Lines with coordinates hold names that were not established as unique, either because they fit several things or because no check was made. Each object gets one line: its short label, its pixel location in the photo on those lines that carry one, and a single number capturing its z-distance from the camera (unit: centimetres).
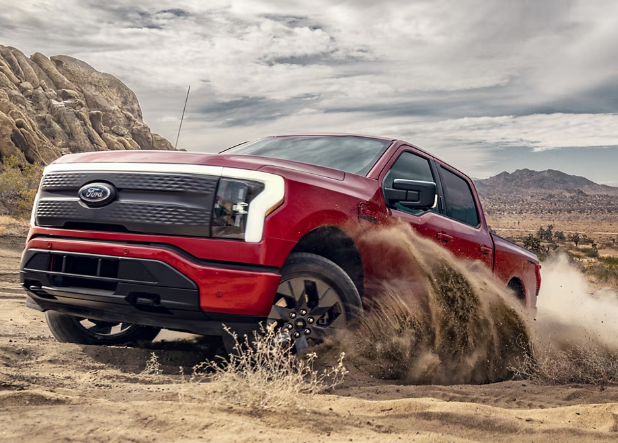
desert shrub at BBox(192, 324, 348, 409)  292
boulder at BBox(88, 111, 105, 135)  6650
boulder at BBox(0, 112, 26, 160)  4088
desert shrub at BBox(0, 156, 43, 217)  2876
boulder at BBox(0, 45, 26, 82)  6239
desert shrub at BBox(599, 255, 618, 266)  2641
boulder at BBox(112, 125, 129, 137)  7144
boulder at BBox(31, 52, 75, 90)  7031
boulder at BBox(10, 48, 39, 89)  6406
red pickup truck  327
